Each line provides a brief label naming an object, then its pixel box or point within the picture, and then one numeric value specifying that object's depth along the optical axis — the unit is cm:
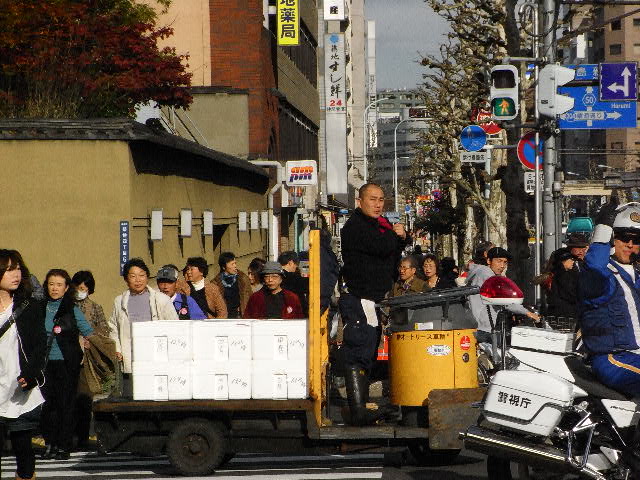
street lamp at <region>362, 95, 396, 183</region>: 12069
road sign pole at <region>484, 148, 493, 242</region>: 4497
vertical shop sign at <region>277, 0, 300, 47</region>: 4653
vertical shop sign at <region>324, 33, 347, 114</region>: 7330
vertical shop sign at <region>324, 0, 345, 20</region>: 8044
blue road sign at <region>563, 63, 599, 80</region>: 2826
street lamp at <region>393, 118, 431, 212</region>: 15136
